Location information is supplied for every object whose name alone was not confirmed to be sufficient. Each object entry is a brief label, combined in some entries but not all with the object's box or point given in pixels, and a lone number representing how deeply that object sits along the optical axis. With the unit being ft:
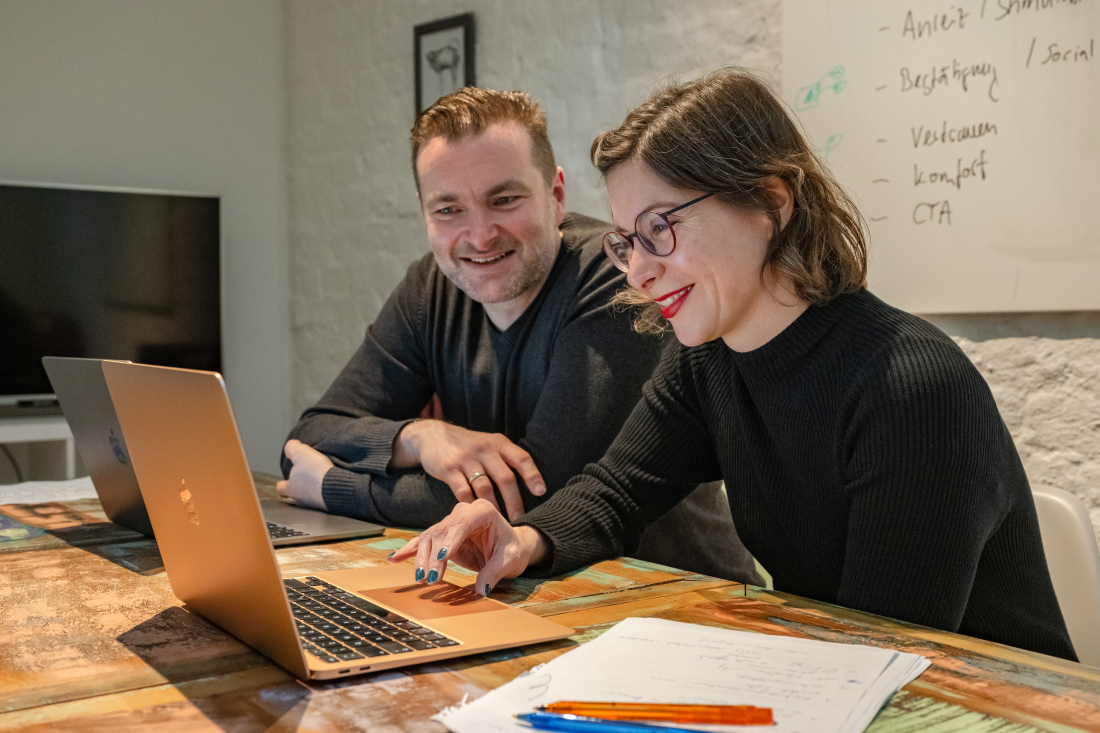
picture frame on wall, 11.21
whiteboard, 6.56
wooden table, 2.25
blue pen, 2.07
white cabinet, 11.70
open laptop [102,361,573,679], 2.43
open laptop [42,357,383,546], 4.22
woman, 3.23
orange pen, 2.12
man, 4.96
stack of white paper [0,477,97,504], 5.74
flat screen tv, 11.62
